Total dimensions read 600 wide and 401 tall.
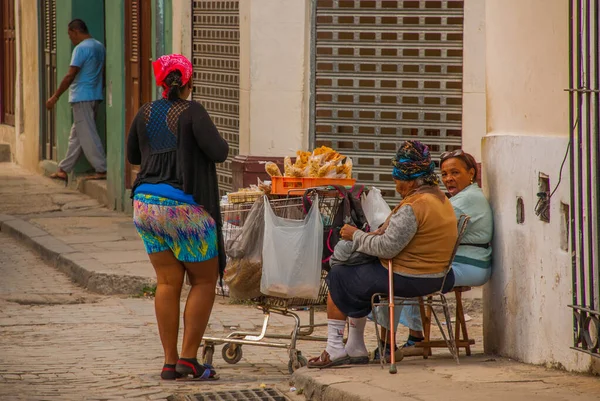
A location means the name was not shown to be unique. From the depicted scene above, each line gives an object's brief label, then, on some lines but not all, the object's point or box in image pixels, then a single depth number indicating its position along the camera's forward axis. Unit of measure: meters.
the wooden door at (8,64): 36.82
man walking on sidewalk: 27.33
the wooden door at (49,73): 31.01
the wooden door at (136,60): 23.95
